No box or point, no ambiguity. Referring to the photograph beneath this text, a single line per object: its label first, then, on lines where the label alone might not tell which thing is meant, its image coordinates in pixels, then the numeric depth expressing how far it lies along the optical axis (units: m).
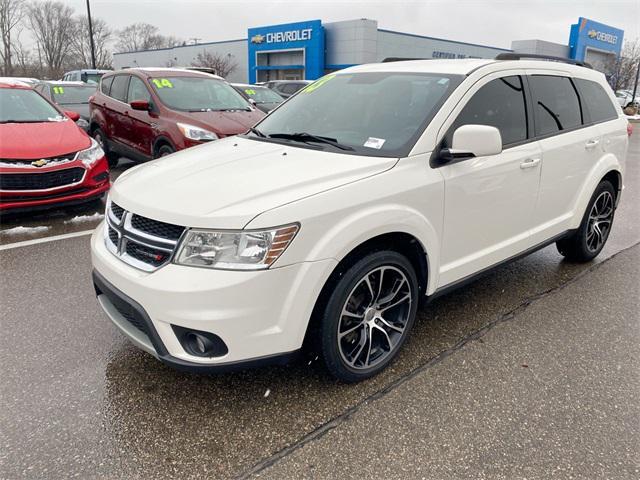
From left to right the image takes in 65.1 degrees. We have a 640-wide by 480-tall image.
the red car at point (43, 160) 5.50
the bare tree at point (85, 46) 67.69
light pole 27.61
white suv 2.31
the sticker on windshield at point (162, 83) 7.73
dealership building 37.41
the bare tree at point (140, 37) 90.56
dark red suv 7.01
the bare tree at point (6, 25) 56.51
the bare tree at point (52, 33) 67.31
